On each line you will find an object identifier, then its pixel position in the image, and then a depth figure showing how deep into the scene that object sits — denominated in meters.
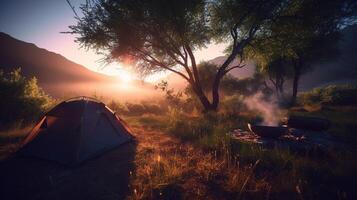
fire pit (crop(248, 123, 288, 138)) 6.04
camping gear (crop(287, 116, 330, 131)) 6.77
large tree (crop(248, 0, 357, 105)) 10.70
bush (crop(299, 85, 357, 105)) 19.41
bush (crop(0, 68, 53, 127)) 10.20
